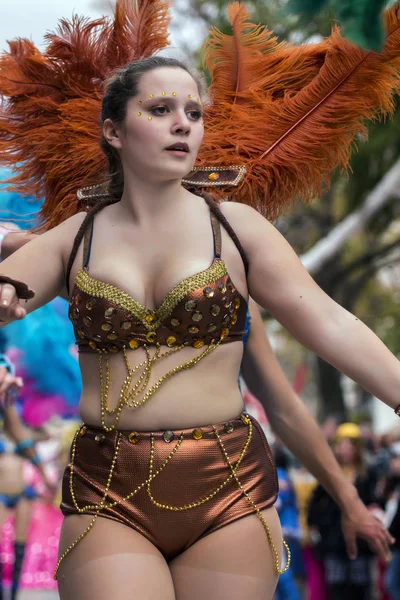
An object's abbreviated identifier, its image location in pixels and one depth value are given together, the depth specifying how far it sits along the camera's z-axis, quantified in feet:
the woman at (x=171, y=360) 9.95
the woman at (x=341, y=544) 27.35
